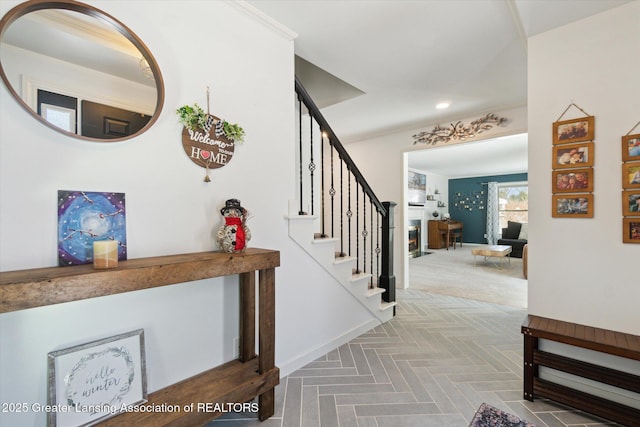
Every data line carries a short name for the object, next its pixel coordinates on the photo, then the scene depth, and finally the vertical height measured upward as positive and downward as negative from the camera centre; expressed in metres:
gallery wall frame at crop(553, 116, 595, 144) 1.72 +0.55
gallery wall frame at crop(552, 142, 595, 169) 1.73 +0.38
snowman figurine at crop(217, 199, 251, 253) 1.52 -0.10
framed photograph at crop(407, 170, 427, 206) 7.98 +0.77
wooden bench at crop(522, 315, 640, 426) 1.47 -0.92
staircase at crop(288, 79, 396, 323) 2.19 -0.26
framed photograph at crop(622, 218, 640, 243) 1.59 -0.10
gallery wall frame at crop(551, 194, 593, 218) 1.74 +0.05
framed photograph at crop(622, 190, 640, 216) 1.58 +0.06
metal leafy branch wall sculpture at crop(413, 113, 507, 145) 3.70 +1.23
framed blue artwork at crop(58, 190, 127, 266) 1.14 -0.04
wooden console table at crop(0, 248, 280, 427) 0.89 -0.30
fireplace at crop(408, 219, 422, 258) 7.55 -0.74
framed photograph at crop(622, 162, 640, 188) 1.58 +0.23
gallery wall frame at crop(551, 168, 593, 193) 1.74 +0.21
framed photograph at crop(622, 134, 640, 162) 1.58 +0.39
